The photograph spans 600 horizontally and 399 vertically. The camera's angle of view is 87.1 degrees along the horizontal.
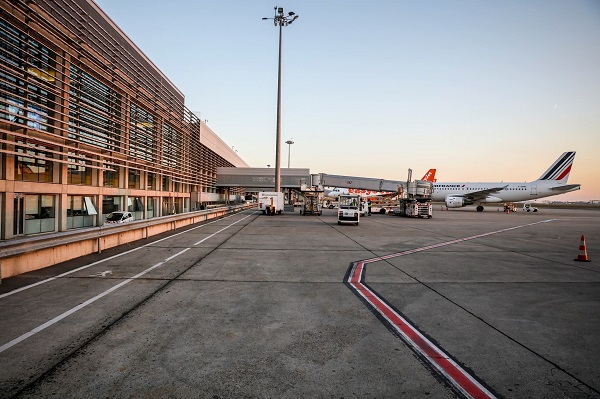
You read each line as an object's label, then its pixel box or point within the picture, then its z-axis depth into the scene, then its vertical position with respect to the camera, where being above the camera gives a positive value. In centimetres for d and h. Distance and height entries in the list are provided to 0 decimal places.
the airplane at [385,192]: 6033 +102
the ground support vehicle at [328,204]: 7431 -233
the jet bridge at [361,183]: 5362 +219
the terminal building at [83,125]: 1267 +368
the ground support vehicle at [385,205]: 4522 -140
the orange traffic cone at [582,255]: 1134 -196
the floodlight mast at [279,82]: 3616 +1284
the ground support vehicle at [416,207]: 3575 -125
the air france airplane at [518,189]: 5050 +168
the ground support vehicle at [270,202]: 3678 -108
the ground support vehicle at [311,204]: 3991 -130
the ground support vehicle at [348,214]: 2528 -155
